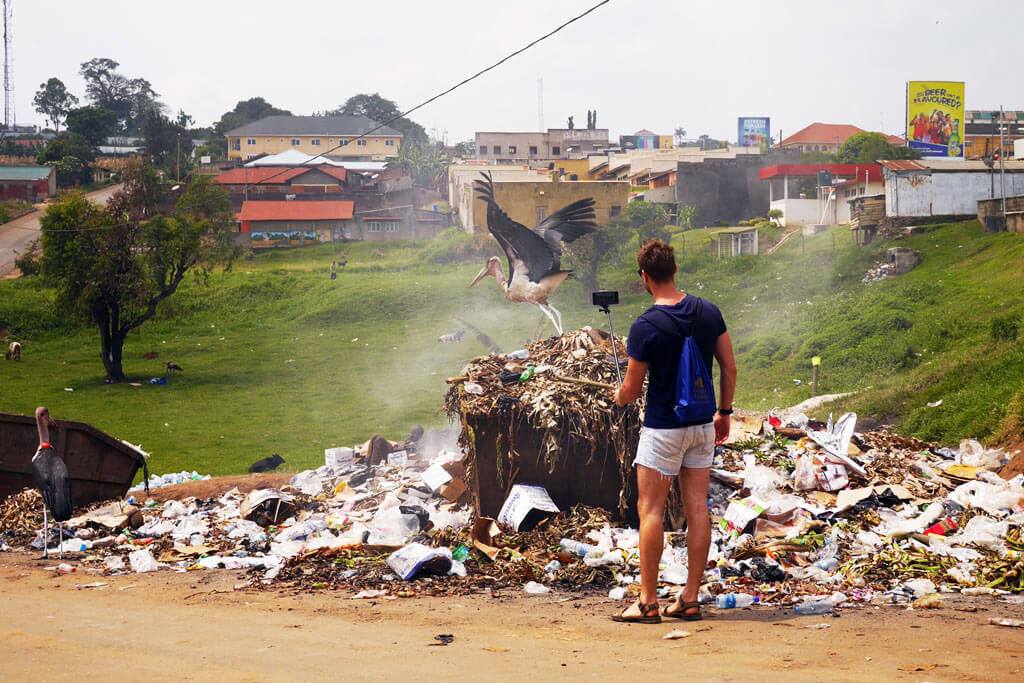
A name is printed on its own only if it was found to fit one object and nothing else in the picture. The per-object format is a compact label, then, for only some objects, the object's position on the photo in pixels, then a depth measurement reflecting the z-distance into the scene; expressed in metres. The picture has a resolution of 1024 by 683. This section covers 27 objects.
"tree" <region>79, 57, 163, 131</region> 110.69
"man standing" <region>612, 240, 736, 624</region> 5.06
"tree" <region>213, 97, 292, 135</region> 106.12
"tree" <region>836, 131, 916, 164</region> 56.03
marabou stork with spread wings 11.97
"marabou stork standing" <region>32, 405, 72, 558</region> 8.30
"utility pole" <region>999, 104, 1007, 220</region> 30.84
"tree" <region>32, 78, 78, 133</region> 106.75
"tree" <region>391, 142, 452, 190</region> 67.19
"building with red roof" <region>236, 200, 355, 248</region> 53.59
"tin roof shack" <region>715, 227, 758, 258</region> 38.56
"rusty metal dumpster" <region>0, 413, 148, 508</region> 9.47
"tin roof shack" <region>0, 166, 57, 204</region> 61.69
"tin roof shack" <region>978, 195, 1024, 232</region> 26.05
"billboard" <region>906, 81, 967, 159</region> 53.81
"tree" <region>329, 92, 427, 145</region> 118.62
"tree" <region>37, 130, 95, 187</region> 66.81
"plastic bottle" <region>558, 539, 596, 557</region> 6.72
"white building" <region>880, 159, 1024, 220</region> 30.64
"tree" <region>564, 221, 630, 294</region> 35.34
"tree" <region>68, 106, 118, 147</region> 80.69
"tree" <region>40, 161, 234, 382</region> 28.48
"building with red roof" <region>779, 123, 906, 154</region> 93.81
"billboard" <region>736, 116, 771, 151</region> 88.19
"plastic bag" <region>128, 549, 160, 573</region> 7.44
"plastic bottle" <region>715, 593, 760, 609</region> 5.49
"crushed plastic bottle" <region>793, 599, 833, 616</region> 5.33
